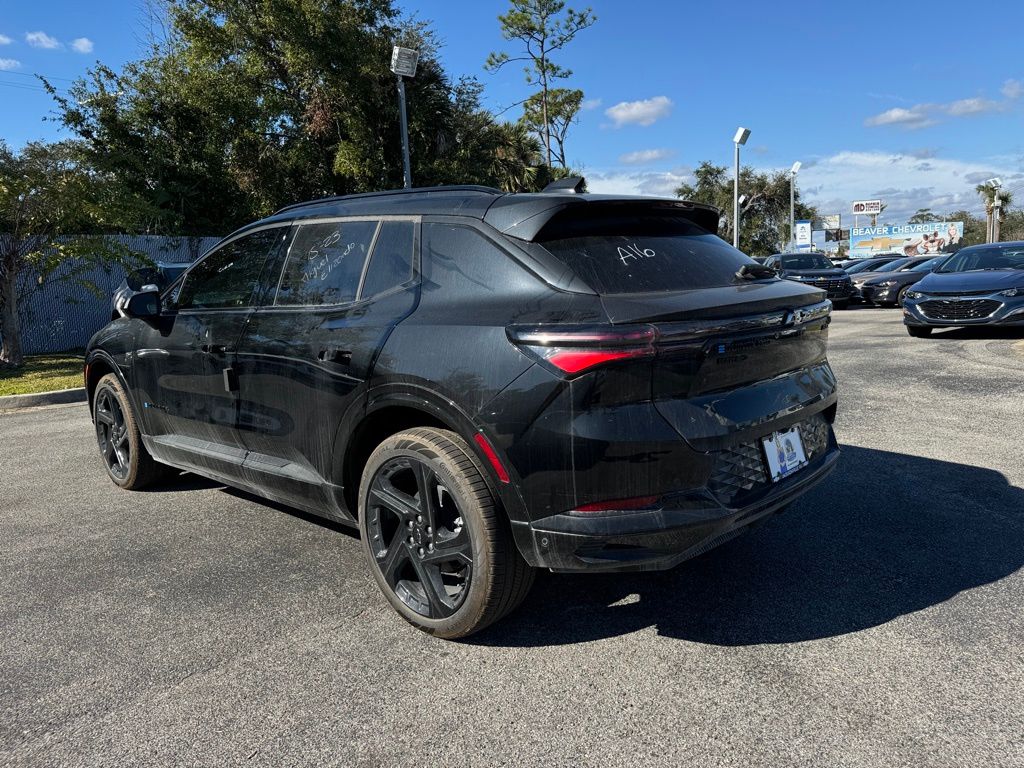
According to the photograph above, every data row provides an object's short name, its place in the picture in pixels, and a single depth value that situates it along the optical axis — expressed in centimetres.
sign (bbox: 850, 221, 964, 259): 6907
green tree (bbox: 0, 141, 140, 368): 1175
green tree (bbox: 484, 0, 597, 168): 3114
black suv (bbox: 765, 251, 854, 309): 2061
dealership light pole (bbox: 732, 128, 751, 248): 2441
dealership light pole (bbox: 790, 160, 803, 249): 4038
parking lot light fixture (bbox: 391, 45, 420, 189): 1420
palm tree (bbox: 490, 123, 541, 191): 2700
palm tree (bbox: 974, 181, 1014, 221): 6350
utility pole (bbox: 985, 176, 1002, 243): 6138
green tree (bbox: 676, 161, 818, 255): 5050
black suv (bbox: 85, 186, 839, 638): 254
